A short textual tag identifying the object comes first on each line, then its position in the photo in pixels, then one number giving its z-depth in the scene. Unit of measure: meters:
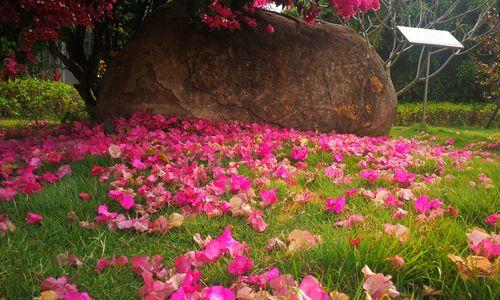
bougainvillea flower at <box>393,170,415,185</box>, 3.19
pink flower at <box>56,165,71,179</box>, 3.21
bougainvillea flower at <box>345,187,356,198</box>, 2.74
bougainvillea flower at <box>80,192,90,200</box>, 2.64
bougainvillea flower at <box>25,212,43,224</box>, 2.30
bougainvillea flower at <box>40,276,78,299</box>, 1.57
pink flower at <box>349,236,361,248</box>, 1.76
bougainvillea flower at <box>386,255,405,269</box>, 1.64
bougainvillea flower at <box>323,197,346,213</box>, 2.41
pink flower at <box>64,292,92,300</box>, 1.39
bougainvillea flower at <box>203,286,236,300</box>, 1.31
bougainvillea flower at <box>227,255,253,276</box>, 1.69
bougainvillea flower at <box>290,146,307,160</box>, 4.10
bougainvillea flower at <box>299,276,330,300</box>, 1.36
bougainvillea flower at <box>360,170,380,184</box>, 3.26
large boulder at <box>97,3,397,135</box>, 5.95
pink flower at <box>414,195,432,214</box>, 2.34
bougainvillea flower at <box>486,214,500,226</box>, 2.22
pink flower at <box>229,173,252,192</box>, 2.85
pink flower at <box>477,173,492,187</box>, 3.06
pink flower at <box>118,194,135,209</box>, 2.42
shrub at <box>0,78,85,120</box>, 9.86
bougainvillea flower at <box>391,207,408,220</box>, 2.27
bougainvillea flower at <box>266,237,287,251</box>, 1.97
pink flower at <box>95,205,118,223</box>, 2.29
